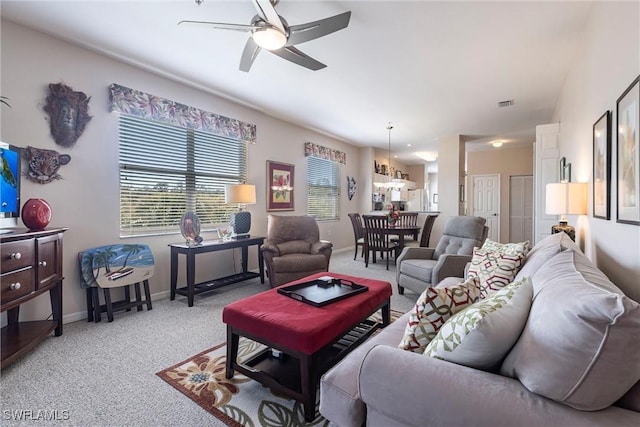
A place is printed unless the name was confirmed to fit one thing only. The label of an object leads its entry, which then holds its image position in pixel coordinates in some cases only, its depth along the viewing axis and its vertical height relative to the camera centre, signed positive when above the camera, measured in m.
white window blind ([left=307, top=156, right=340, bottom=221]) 6.02 +0.42
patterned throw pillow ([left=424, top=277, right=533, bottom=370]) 0.94 -0.42
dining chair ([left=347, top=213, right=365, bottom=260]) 5.65 -0.40
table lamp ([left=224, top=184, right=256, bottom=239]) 3.83 +0.11
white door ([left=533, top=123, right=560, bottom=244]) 4.16 +0.55
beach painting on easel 2.71 -0.53
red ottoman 1.52 -0.71
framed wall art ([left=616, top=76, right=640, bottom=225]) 1.41 +0.27
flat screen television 2.05 +0.16
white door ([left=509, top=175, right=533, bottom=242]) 7.32 -0.05
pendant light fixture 6.59 +0.52
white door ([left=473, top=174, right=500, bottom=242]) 7.60 +0.17
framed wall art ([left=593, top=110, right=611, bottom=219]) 1.89 +0.27
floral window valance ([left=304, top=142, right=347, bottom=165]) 5.76 +1.17
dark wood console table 3.24 -0.67
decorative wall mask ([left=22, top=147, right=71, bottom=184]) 2.55 +0.43
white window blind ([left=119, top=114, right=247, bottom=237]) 3.26 +0.44
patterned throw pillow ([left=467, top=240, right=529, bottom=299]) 1.89 -0.40
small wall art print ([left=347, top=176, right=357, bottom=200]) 7.12 +0.53
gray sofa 0.74 -0.52
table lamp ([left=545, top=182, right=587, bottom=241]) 2.54 +0.07
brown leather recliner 3.68 -0.55
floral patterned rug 1.52 -1.08
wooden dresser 1.90 -0.50
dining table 5.08 -0.42
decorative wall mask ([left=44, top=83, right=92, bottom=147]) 2.68 +0.92
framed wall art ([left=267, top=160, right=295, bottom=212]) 4.95 +0.39
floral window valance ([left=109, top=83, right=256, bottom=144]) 3.09 +1.17
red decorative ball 2.19 -0.03
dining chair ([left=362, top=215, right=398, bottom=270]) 5.02 -0.48
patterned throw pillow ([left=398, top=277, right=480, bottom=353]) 1.17 -0.43
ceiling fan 1.95 +1.26
